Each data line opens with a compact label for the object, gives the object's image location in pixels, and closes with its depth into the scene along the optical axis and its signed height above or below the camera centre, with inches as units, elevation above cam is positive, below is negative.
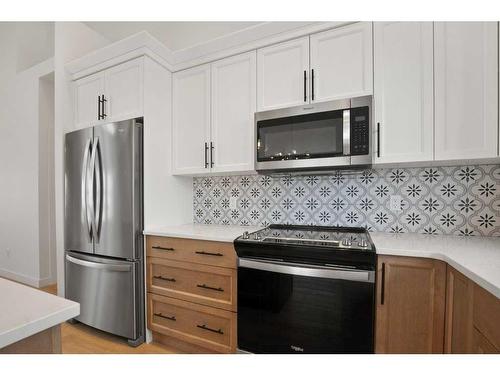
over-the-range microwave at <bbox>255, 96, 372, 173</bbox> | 60.5 +12.5
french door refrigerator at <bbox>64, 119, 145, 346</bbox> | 73.5 -14.6
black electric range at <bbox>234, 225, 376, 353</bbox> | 50.5 -24.8
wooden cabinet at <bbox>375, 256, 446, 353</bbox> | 46.6 -24.2
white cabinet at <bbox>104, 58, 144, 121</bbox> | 78.0 +30.6
